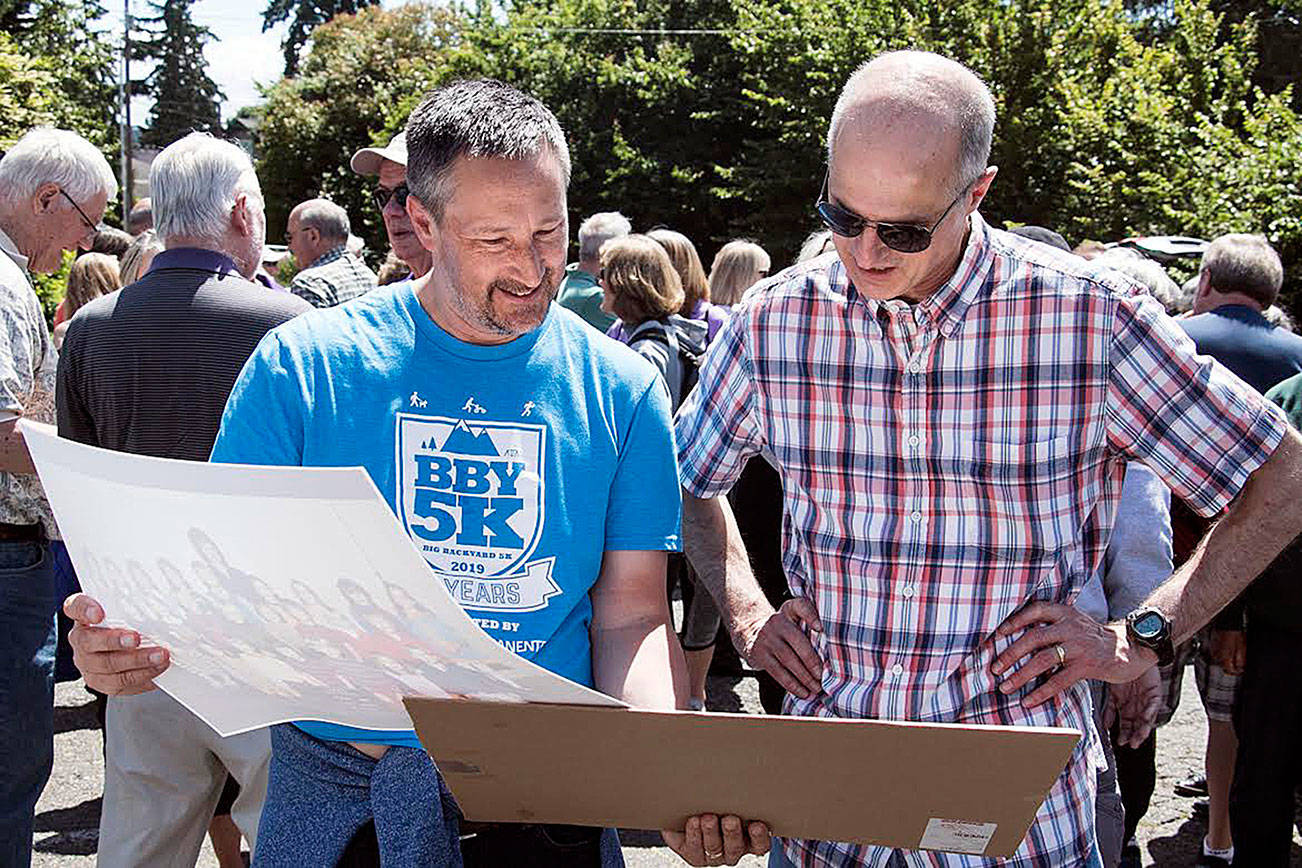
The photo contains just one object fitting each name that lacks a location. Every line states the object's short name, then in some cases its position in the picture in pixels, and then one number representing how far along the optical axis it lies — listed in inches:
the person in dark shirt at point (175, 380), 125.6
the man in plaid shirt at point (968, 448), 78.2
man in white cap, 159.0
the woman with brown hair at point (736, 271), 274.8
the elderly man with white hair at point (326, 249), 260.7
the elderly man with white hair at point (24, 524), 120.8
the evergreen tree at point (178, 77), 2172.7
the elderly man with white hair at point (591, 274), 279.6
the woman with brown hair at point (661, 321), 218.1
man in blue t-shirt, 71.2
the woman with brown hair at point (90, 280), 231.3
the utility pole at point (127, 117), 1188.0
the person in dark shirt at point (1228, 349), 178.2
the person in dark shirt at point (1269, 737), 154.7
